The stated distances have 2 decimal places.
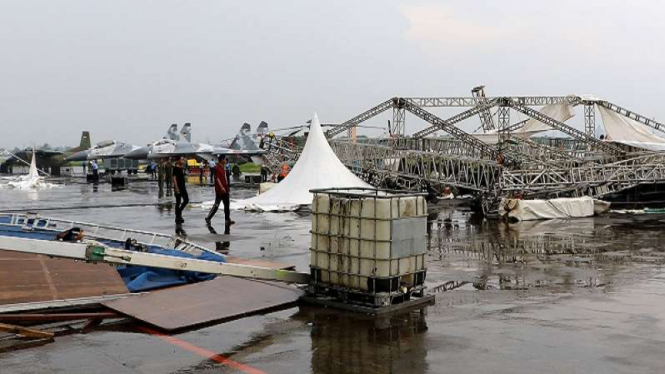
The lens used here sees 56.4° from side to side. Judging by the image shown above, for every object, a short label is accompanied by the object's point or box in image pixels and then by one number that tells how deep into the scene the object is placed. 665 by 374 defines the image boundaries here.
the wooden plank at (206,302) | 7.25
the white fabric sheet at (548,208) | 19.59
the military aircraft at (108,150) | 63.38
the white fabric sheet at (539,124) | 32.31
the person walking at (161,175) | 29.78
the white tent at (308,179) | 21.97
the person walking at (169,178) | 30.22
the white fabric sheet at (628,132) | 29.70
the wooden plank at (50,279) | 7.59
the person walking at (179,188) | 18.42
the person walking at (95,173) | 43.59
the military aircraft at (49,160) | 60.41
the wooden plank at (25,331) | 6.54
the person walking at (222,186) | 16.87
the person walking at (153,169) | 50.31
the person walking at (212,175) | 39.79
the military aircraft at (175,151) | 59.34
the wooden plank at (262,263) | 10.11
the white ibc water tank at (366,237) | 7.72
